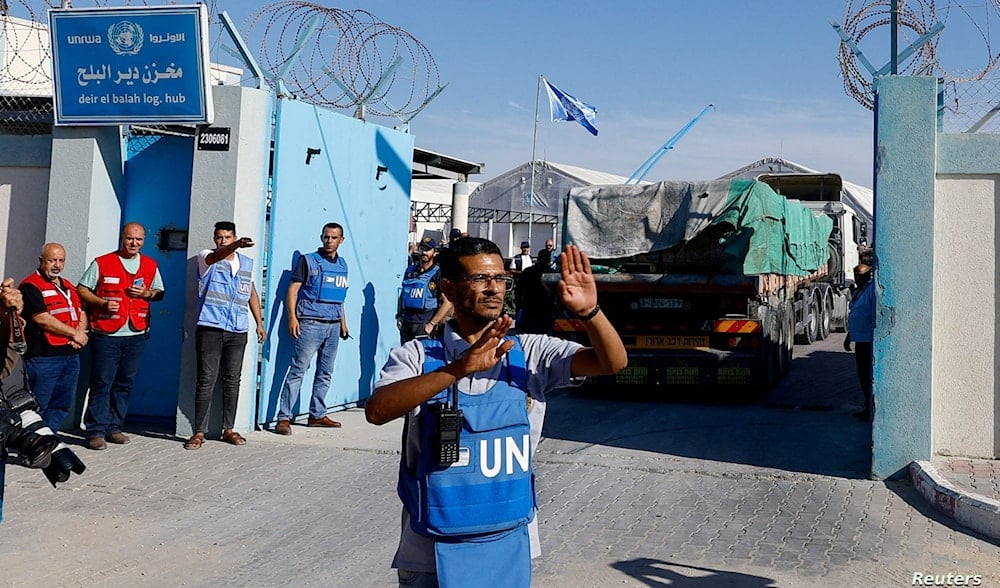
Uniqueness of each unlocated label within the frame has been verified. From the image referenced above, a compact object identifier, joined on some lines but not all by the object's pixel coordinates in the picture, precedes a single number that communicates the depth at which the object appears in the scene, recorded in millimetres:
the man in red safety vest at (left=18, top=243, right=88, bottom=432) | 7285
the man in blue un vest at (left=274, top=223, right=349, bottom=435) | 8766
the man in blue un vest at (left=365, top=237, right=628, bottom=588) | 2812
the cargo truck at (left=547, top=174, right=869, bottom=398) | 10906
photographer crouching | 4070
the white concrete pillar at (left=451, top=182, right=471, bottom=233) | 22859
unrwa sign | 8180
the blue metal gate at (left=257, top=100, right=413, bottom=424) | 8875
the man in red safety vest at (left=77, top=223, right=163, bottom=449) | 7879
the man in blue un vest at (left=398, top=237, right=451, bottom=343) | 10805
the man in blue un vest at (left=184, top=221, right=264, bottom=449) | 8031
